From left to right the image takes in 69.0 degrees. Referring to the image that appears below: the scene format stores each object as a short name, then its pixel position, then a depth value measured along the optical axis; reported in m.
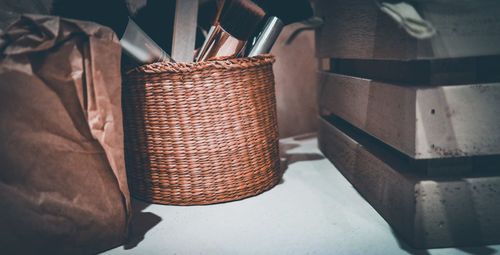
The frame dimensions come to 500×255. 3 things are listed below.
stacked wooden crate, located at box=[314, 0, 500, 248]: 0.48
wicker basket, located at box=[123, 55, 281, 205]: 0.65
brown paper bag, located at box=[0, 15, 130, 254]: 0.48
